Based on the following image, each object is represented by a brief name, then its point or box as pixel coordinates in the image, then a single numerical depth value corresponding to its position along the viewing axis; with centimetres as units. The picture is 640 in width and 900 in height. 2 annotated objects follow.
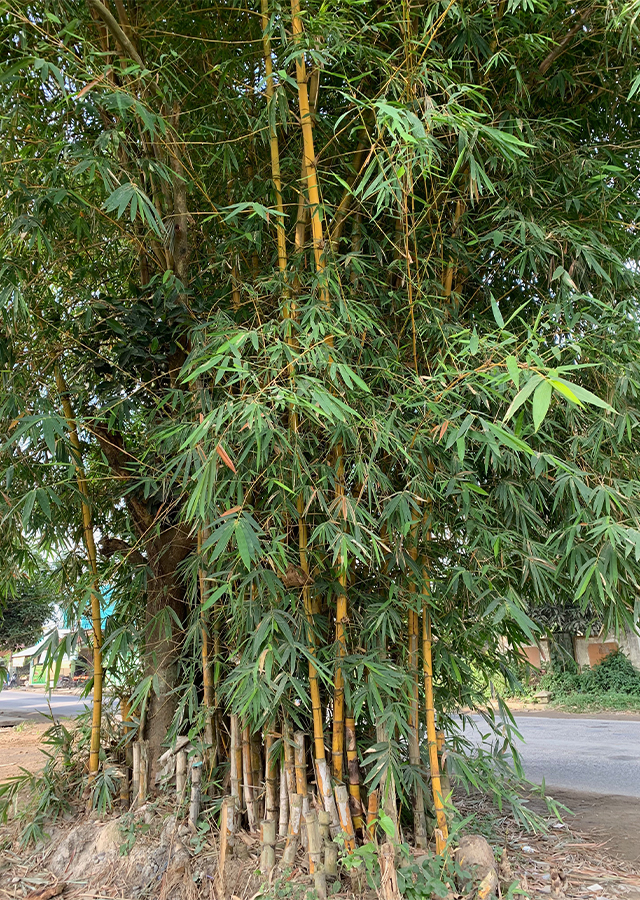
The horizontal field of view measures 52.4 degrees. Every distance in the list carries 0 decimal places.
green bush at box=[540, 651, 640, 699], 826
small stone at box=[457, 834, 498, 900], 197
